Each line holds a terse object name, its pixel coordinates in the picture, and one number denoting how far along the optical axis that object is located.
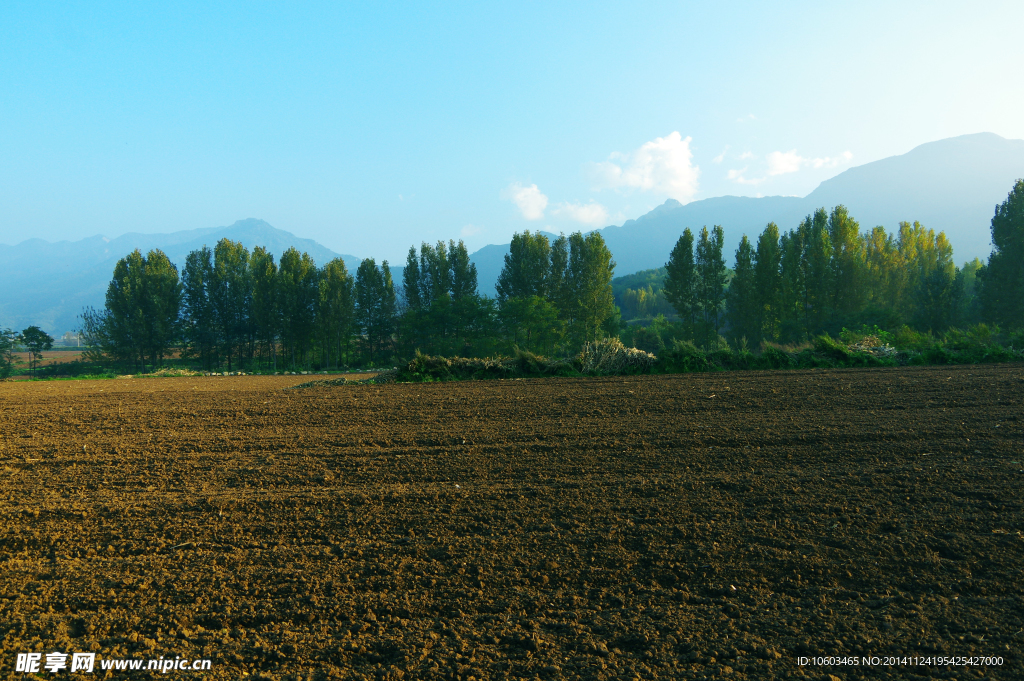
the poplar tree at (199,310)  56.88
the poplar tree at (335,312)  53.94
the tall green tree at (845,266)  48.84
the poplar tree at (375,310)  59.22
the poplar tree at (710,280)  52.84
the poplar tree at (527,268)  59.81
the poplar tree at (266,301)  53.84
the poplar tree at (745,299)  50.19
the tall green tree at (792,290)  49.75
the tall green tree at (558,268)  59.62
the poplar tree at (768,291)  49.34
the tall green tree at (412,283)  60.81
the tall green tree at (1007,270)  43.16
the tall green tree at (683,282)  52.66
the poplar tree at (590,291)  54.69
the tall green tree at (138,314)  52.41
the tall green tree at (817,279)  49.19
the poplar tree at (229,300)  57.59
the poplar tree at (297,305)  55.19
